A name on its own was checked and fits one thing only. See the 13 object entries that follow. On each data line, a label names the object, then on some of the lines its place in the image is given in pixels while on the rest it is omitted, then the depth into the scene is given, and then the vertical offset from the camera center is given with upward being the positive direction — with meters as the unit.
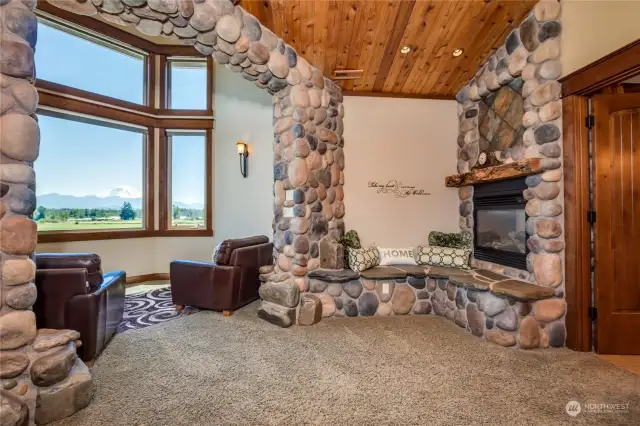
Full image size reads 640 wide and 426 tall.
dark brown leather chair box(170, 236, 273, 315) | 3.34 -0.74
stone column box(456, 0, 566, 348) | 2.58 +0.60
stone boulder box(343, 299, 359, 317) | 3.34 -1.07
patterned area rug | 3.19 -1.15
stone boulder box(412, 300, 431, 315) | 3.44 -1.11
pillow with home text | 3.72 -0.54
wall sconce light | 4.87 +1.00
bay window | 4.28 +1.40
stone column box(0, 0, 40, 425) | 1.54 +0.06
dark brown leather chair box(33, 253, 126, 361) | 2.13 -0.60
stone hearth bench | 2.56 -0.89
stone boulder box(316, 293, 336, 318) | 3.31 -1.02
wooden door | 2.42 -0.04
